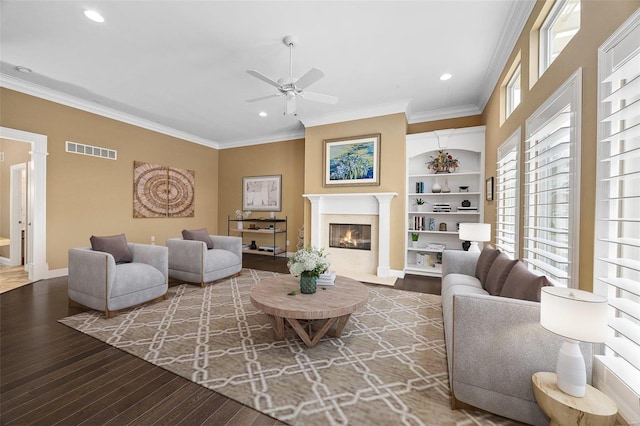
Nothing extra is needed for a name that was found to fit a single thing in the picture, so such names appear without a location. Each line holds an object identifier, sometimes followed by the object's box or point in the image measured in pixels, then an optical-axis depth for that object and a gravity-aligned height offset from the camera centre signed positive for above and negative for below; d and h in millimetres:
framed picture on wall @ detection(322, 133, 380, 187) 4992 +993
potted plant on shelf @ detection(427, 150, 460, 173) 4902 +923
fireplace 5164 -491
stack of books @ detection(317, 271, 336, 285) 2797 -723
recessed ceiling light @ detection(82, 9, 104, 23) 2582 +1924
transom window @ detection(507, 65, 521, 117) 3205 +1562
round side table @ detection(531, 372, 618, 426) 1155 -872
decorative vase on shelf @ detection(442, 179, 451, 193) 4910 +470
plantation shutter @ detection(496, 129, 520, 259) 2852 +215
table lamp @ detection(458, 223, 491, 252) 3373 -252
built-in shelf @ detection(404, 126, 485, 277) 4703 +411
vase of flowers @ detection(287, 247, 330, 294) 2504 -541
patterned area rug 1625 -1206
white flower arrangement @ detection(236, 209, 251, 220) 7188 -101
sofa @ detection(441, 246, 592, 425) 1449 -785
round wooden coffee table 2146 -799
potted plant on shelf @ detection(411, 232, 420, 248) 5111 -503
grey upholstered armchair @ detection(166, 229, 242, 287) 3977 -776
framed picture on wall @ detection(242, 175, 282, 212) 6871 +470
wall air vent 4652 +1082
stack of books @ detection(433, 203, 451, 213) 4877 +101
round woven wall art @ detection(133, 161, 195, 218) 5691 +427
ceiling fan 2799 +1438
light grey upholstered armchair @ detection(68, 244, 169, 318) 2840 -813
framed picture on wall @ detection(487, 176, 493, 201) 3938 +370
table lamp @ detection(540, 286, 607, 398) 1178 -505
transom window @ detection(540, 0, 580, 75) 1985 +1543
